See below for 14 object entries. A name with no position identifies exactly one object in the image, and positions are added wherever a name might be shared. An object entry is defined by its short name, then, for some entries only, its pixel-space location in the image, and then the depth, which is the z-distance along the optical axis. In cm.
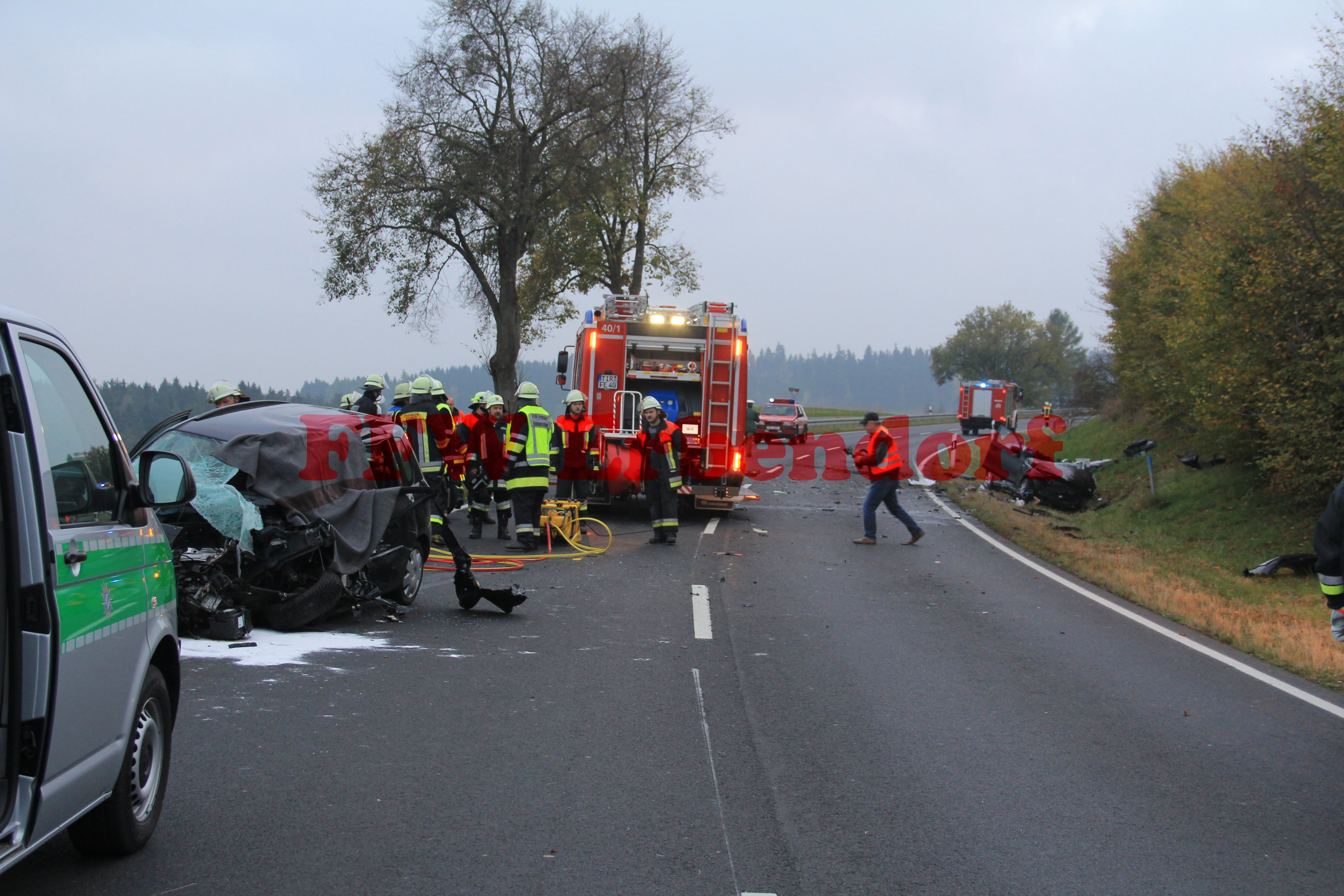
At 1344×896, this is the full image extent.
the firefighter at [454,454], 1293
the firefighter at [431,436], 1180
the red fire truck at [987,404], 5519
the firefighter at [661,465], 1371
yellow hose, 1168
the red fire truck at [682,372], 1673
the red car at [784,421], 4034
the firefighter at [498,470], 1380
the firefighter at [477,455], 1364
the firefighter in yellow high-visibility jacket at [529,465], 1242
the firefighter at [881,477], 1488
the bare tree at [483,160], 2703
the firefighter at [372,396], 1255
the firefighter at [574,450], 1409
